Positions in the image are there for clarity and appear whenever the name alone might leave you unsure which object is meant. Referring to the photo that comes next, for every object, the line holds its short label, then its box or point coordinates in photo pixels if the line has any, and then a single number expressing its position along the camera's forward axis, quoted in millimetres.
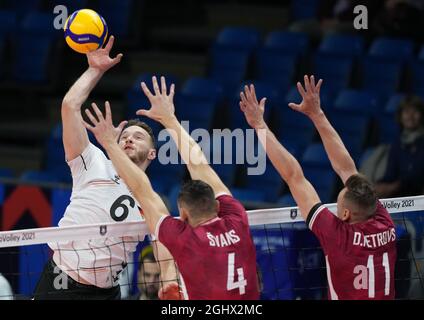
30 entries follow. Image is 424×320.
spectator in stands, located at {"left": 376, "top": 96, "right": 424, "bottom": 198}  11664
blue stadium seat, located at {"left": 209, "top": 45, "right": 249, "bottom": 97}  14461
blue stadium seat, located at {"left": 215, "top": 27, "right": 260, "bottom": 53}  14531
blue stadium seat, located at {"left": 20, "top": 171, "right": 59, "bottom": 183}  12859
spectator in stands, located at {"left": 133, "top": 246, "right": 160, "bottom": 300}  9758
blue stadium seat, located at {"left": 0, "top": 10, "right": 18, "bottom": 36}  15430
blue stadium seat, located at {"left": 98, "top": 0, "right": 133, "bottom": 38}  15516
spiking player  8016
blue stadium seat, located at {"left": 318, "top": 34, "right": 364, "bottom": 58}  13992
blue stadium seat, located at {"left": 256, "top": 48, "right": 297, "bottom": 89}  14210
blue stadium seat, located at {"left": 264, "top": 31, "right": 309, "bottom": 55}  14258
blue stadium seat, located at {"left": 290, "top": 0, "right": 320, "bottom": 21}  15492
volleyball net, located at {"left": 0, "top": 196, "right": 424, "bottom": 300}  7906
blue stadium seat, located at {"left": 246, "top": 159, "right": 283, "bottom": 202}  12680
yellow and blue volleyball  8375
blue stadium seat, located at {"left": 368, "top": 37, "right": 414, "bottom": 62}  13703
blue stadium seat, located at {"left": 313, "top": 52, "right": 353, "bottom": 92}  13945
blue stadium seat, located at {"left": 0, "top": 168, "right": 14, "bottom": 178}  13301
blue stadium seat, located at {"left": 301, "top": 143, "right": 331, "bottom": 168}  12336
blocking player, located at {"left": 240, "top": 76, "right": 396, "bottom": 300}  7324
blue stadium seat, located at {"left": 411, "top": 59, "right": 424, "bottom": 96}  13500
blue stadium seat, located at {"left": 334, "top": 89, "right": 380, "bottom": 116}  13023
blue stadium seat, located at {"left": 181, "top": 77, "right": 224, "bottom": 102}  13776
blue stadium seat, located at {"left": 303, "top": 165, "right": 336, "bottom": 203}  12297
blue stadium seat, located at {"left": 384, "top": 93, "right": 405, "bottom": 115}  12922
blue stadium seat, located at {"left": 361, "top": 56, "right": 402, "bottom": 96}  13711
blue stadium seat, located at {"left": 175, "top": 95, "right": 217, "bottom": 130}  13609
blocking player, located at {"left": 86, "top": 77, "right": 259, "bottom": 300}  7004
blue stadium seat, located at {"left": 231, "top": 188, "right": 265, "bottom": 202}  11844
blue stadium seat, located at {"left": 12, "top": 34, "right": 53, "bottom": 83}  15227
